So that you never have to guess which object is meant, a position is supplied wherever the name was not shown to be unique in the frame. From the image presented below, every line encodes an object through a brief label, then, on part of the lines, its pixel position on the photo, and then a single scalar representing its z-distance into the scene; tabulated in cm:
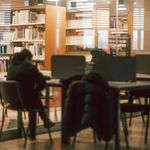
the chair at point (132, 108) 612
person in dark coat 600
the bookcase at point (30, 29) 995
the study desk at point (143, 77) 687
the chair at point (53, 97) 773
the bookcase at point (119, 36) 1002
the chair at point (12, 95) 585
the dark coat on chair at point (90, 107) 508
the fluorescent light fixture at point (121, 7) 1033
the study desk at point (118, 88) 536
